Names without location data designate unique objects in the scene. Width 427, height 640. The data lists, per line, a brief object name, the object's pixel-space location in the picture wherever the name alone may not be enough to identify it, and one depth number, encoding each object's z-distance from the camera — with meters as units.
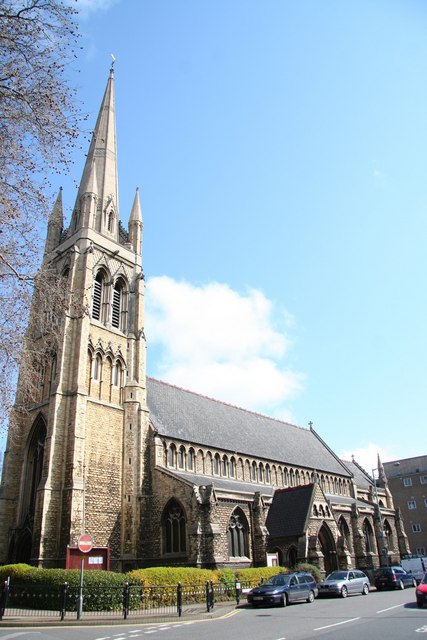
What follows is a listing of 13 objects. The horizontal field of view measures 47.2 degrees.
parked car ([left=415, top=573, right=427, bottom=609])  16.20
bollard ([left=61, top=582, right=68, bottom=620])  15.11
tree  9.19
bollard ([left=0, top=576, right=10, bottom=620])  15.09
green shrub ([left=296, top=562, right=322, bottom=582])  26.42
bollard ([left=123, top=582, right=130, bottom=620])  15.62
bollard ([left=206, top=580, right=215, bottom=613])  17.28
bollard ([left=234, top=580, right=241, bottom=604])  19.68
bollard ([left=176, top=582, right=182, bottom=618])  16.27
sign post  15.74
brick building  62.88
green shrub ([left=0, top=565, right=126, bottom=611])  17.03
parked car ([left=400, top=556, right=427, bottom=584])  32.97
